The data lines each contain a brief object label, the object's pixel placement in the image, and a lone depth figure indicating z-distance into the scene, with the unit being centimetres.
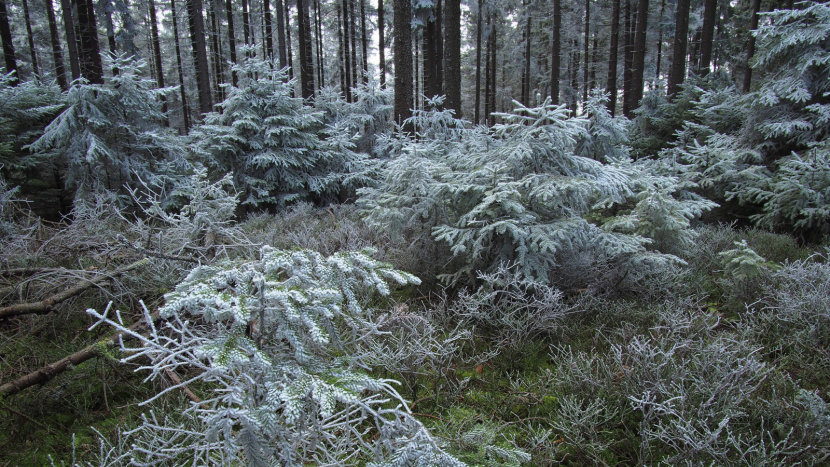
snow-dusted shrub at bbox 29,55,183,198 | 710
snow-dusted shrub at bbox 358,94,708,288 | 362
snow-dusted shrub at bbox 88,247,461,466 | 120
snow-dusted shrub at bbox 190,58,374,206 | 807
